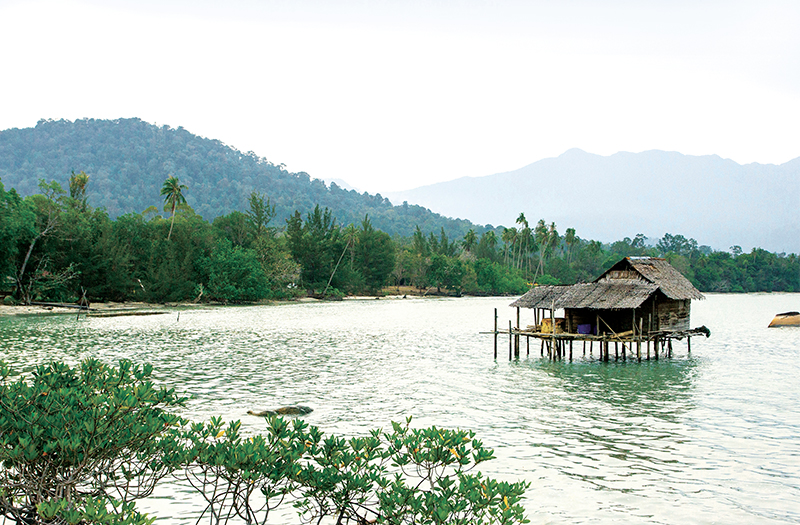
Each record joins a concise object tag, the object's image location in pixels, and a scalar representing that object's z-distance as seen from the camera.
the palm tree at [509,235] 125.94
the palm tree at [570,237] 124.16
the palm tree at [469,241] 129.12
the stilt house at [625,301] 27.03
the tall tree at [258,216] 84.87
